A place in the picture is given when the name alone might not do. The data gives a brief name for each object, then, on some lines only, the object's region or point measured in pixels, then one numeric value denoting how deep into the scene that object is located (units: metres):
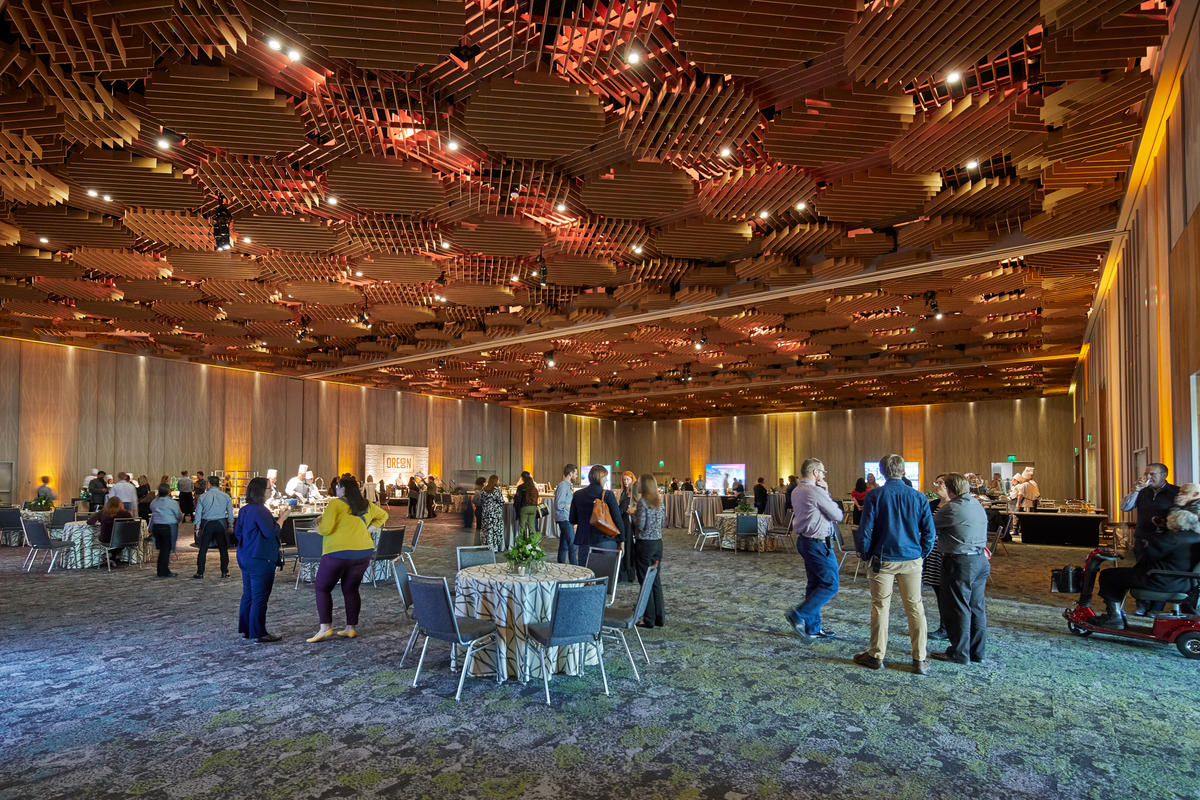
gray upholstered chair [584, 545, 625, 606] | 6.02
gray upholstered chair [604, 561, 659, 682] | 5.08
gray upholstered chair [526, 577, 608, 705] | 4.41
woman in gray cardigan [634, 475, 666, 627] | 6.97
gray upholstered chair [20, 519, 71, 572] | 10.12
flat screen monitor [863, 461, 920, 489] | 29.24
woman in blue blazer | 6.09
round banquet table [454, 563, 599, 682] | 4.96
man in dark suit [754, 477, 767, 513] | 17.66
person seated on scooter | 5.78
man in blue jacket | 5.30
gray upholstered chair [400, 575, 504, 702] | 4.54
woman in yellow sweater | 6.08
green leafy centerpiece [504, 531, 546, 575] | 5.32
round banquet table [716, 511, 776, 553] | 13.04
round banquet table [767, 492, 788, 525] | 19.11
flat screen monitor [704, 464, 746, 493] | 34.59
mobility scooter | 5.75
